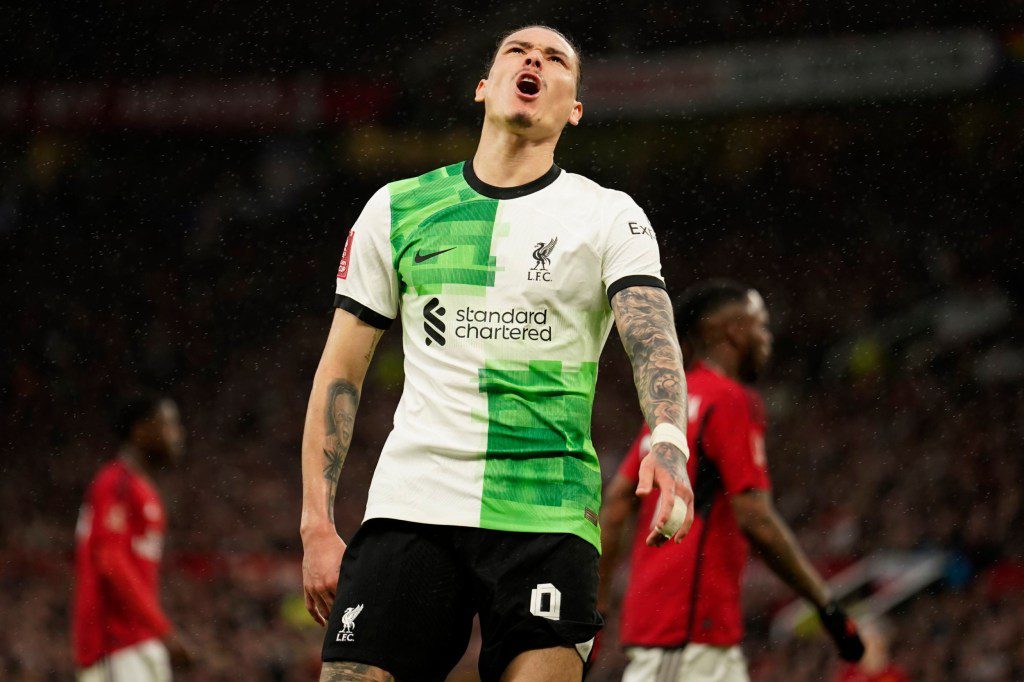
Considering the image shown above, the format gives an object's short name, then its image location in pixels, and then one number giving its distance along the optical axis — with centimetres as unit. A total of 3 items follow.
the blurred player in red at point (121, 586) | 1373
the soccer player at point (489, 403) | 559
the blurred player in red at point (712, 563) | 934
